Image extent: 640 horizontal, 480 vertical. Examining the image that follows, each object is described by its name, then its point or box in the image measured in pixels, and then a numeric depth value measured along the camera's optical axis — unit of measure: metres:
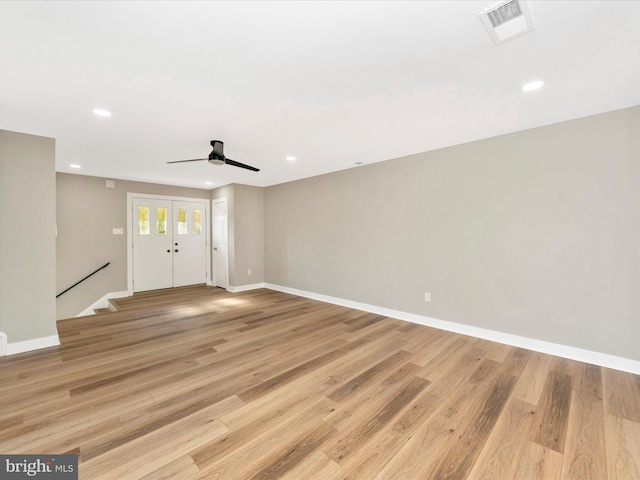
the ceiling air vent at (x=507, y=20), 1.49
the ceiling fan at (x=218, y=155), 3.32
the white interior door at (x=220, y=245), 6.74
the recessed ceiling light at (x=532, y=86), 2.24
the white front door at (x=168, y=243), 6.22
